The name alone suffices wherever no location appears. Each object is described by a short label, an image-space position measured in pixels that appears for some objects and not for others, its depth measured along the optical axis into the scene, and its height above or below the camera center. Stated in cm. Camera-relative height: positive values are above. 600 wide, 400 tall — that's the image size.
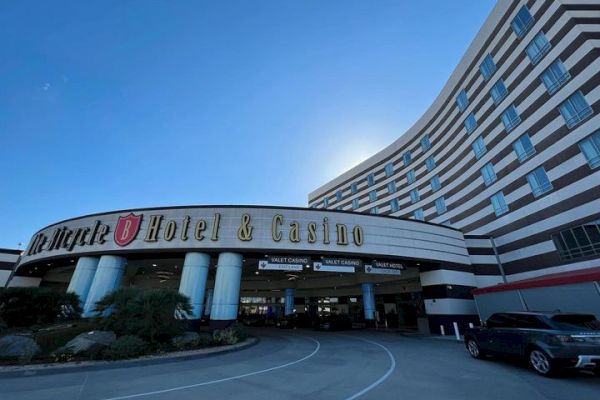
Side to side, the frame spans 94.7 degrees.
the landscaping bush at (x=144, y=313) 1393 +41
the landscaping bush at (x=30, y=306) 1755 +82
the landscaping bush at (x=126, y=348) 1167 -107
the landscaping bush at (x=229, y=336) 1639 -76
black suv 763 -37
